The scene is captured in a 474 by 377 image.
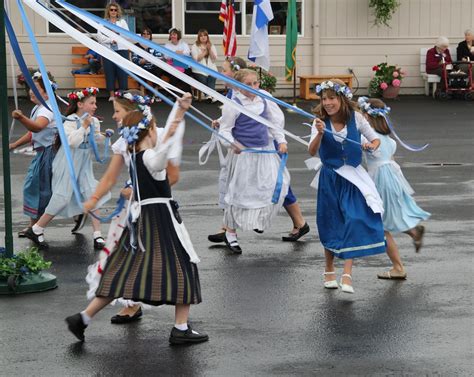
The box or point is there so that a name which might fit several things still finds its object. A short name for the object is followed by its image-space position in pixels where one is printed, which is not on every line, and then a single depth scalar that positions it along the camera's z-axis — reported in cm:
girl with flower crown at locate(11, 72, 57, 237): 1045
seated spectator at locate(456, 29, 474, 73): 2438
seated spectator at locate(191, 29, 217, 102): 2314
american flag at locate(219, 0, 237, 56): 2136
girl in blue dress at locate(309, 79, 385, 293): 835
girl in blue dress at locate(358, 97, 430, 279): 905
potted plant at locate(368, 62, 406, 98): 2430
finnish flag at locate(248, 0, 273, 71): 1683
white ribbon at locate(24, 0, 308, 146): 742
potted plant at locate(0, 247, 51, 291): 827
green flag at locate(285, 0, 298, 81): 2217
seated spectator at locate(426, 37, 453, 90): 2408
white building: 2409
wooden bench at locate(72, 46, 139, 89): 2347
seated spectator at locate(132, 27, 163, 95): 2292
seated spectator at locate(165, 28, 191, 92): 2319
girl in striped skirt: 690
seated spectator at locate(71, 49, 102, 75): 2355
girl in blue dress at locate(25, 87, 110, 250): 1019
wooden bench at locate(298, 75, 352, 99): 2388
